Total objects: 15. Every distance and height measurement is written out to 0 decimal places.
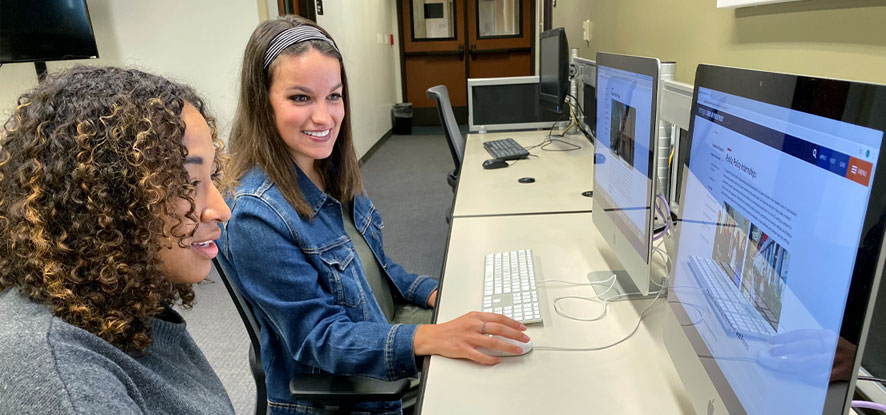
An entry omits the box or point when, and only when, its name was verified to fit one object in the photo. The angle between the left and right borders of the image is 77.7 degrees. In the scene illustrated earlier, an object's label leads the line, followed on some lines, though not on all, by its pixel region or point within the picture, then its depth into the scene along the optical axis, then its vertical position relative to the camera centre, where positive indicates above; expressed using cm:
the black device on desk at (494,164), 242 -52
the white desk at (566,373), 82 -52
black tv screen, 249 +12
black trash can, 716 -92
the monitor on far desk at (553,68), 259 -14
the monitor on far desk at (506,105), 317 -36
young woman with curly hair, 51 -18
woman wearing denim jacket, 102 -37
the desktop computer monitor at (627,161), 95 -23
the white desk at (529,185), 180 -52
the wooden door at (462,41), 737 +3
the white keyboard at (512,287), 109 -51
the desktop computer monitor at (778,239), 40 -18
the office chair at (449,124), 256 -37
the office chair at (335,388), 98 -59
